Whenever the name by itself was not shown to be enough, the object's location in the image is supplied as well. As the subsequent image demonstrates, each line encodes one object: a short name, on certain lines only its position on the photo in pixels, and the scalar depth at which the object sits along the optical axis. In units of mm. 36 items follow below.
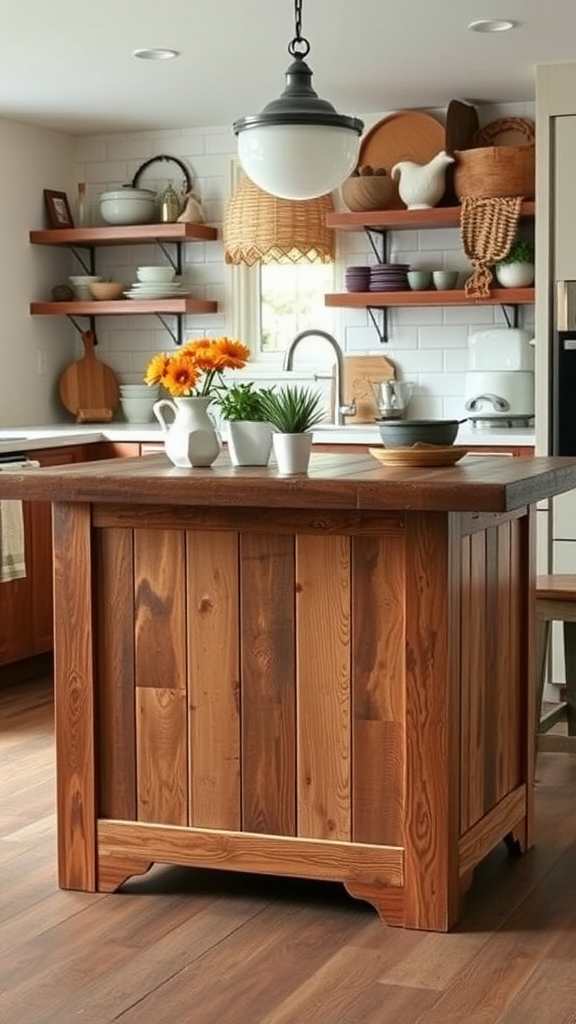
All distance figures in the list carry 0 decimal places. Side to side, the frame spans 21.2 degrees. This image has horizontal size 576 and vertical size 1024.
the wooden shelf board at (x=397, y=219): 5969
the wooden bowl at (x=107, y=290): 6816
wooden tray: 3496
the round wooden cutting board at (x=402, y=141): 6211
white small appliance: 6023
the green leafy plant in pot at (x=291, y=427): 3369
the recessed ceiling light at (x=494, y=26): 4879
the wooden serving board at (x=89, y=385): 7008
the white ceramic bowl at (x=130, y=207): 6730
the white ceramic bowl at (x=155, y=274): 6715
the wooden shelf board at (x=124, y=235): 6582
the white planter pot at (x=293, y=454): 3367
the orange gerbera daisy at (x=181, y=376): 3555
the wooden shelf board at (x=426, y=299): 5898
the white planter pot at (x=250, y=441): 3564
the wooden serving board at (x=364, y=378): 6441
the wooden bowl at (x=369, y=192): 6117
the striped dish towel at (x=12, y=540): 5656
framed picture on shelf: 6895
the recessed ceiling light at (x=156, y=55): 5332
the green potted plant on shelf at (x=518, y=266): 5879
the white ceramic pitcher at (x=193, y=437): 3553
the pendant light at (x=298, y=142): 3461
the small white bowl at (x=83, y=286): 6898
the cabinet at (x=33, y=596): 5773
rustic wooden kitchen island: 3213
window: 6680
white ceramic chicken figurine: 5949
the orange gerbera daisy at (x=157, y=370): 3584
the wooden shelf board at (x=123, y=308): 6644
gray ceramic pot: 3596
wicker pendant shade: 6293
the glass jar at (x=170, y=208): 6668
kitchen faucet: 6012
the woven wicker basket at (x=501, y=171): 5762
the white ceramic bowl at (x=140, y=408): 6879
